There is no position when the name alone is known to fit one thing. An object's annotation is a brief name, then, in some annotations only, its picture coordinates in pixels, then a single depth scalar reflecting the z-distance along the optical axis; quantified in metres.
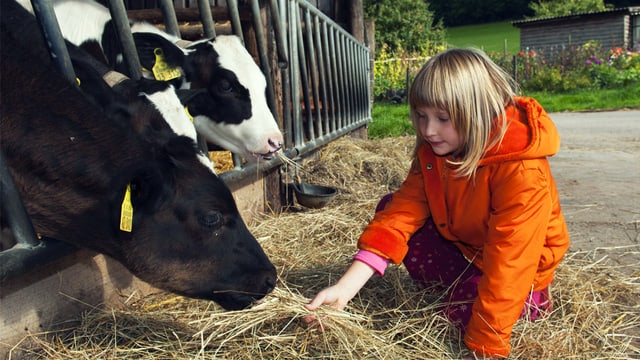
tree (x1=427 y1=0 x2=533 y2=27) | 62.84
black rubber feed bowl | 4.34
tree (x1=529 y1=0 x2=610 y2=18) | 47.12
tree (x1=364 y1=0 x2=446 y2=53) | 38.44
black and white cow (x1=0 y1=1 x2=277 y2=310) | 1.87
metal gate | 1.80
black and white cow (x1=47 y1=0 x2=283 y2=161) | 3.70
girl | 1.95
